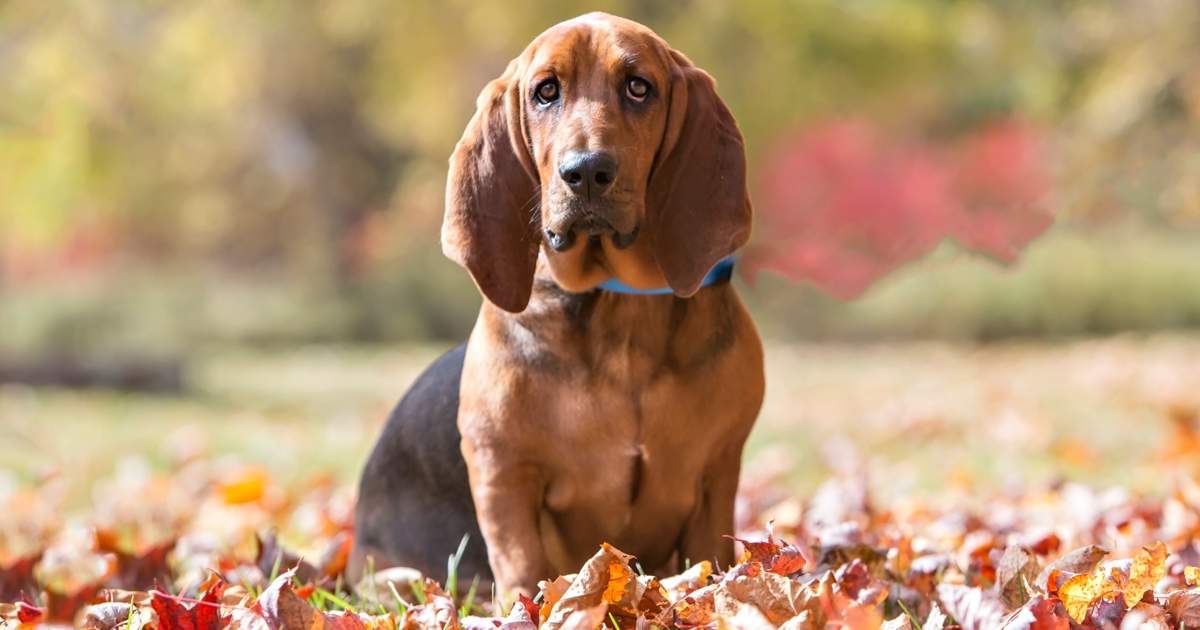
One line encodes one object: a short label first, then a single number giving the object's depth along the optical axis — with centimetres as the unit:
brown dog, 257
